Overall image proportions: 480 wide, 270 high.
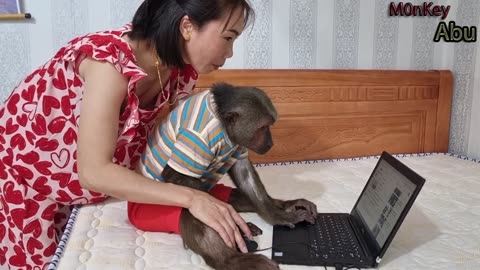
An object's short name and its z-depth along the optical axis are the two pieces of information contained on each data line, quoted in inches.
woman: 35.7
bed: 36.3
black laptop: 33.8
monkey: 35.1
